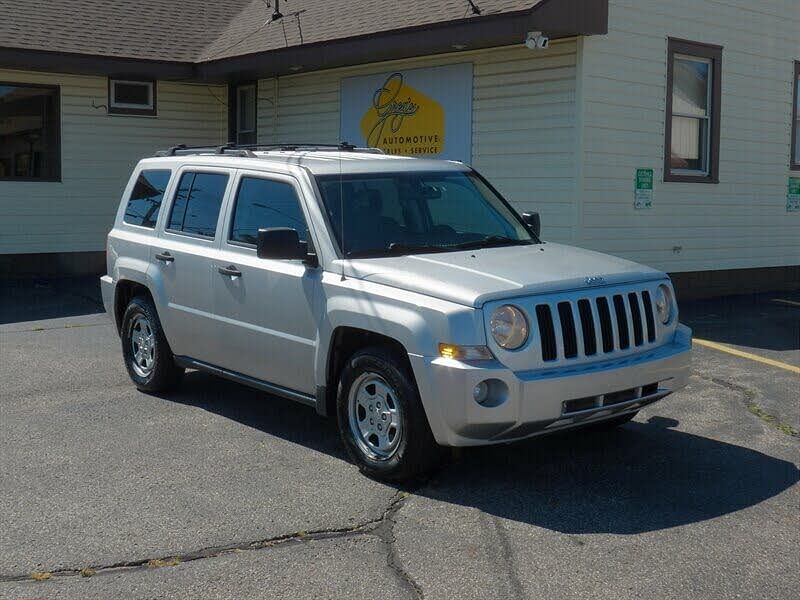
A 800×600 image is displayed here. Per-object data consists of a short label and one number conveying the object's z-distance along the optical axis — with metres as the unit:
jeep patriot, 5.66
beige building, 12.67
